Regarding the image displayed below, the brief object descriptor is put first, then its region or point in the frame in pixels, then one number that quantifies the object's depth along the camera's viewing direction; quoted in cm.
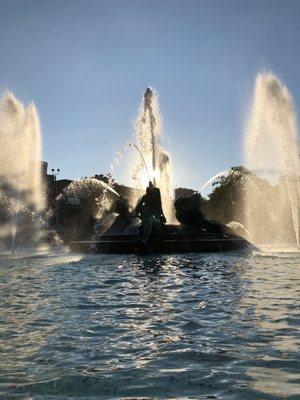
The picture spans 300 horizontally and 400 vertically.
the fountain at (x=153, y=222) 2244
